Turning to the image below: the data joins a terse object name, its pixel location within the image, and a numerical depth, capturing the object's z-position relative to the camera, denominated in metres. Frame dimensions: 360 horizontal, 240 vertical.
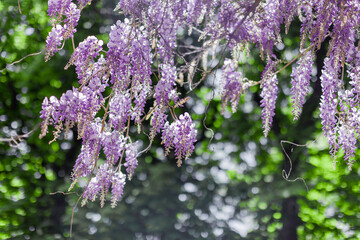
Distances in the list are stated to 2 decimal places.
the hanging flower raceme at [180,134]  2.25
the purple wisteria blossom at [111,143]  2.24
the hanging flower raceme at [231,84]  1.89
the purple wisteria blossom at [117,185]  2.47
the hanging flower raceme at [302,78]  2.23
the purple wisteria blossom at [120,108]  2.16
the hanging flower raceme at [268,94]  2.15
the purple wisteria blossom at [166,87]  2.09
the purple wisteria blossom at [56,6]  2.26
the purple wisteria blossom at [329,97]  2.26
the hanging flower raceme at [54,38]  2.16
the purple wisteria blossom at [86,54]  2.21
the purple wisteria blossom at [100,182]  2.26
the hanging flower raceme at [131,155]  2.54
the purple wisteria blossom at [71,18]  2.22
